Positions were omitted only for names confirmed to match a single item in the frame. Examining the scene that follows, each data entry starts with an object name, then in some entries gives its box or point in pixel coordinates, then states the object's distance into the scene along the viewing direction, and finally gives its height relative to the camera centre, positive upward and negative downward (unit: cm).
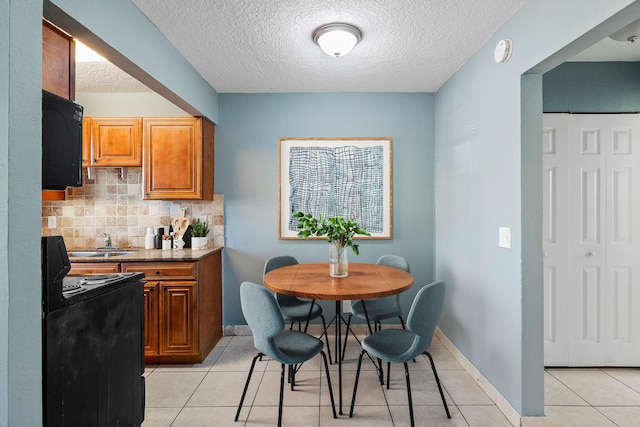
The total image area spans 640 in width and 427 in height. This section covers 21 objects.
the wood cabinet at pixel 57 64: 139 +64
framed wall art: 353 +39
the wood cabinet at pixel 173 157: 318 +52
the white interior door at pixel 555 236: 266 -19
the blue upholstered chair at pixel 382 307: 276 -81
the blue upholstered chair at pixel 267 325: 188 -65
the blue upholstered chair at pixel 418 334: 192 -71
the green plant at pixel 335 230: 243 -13
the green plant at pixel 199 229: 338 -17
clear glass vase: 248 -36
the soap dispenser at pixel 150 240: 336 -28
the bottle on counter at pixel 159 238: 340 -26
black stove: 123 -57
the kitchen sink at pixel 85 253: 327 -40
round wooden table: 205 -48
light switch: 214 -16
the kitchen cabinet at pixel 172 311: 280 -83
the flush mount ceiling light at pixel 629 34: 208 +114
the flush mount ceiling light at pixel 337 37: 219 +116
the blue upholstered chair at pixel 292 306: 273 -82
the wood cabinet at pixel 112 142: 319 +67
